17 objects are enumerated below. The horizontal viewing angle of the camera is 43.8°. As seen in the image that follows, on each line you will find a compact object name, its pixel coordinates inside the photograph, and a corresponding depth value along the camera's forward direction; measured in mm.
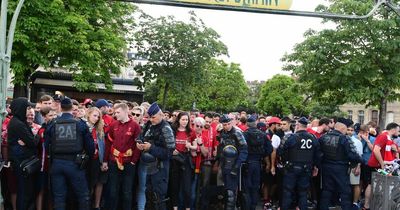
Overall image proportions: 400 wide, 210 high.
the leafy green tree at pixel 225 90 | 62344
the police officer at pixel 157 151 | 8375
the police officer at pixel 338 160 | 9523
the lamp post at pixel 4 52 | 7119
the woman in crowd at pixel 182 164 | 9461
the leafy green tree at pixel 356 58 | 27203
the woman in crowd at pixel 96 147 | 8516
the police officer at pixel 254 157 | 10102
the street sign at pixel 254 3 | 8297
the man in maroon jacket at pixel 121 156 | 8609
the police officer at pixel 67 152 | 7695
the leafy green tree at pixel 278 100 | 70312
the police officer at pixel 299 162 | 9641
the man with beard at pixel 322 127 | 10680
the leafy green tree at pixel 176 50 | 28359
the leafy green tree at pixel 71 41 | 21062
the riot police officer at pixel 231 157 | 9211
